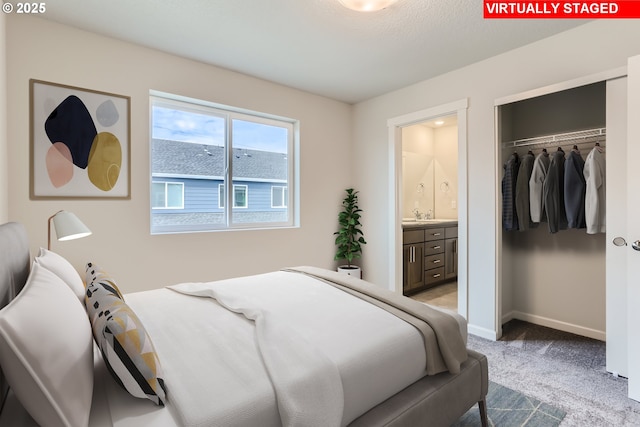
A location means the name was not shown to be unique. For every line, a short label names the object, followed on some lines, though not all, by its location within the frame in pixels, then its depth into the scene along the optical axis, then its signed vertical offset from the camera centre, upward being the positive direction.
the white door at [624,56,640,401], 1.98 -0.09
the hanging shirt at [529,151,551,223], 3.01 +0.25
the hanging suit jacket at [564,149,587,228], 2.76 +0.18
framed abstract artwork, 2.35 +0.56
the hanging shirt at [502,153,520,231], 3.10 +0.18
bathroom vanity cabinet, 4.21 -0.58
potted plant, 4.07 -0.28
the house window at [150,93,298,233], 3.03 +0.49
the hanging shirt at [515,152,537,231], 3.09 +0.19
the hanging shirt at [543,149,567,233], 2.89 +0.17
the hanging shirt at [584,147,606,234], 2.63 +0.13
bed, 0.85 -0.52
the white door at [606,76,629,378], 2.23 -0.08
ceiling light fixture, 2.02 +1.31
